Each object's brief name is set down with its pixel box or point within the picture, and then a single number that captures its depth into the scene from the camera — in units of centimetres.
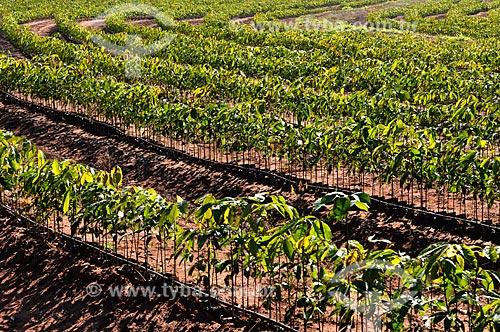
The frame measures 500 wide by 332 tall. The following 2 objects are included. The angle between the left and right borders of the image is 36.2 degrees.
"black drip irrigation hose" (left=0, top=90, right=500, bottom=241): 1059
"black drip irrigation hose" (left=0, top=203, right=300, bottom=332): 743
